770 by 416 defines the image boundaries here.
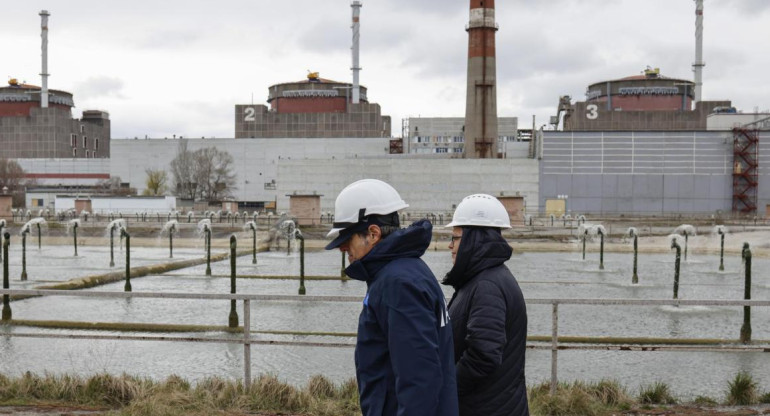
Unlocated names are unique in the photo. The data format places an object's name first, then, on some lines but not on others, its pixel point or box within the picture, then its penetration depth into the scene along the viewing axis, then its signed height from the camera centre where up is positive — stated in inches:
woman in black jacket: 152.3 -24.8
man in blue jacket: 123.5 -19.3
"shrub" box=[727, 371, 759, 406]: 307.4 -77.4
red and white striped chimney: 2662.4 +447.3
